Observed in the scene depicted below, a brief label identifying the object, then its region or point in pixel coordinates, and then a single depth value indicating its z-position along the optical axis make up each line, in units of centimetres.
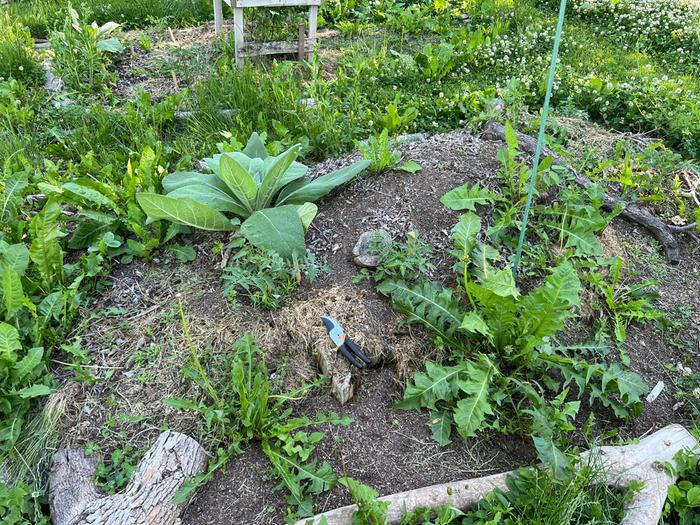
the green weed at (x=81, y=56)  505
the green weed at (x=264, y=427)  227
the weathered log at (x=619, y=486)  216
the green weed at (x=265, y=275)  281
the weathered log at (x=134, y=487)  214
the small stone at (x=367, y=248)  297
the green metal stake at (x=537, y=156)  257
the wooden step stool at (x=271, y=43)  488
